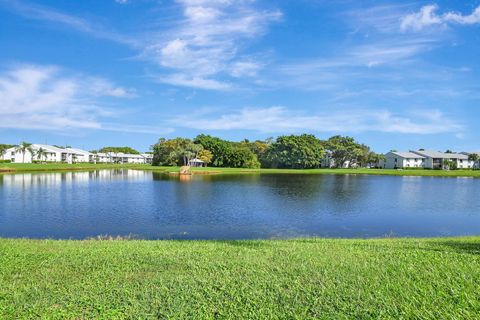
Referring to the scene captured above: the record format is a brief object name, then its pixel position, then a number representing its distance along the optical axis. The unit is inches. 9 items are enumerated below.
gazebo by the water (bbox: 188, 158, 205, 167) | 3789.4
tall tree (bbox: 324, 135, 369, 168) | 4089.6
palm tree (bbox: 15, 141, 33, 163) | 4042.8
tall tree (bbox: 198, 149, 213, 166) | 3786.9
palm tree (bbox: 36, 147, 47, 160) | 4143.9
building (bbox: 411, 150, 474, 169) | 4471.0
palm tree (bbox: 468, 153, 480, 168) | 4549.7
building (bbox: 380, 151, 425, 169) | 4434.1
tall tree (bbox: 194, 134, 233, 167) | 3937.0
